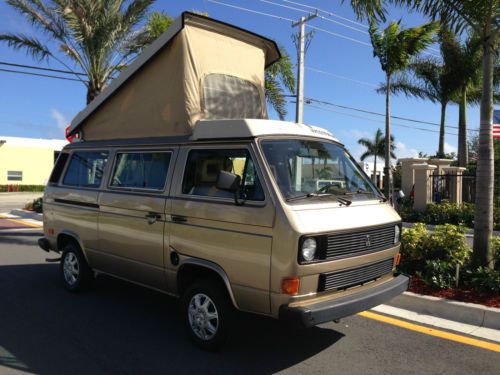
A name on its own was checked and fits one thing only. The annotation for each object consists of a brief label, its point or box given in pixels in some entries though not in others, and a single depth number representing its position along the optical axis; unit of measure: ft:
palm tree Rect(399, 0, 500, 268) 20.40
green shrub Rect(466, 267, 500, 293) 18.43
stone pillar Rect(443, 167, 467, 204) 56.49
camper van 13.12
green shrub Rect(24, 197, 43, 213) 62.78
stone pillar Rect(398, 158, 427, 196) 59.47
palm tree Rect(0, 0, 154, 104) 45.01
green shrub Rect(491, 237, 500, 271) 20.94
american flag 47.83
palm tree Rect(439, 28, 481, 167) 71.77
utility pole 54.85
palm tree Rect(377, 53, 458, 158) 76.13
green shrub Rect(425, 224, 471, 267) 21.16
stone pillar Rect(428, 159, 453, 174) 58.44
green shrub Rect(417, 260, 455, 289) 19.54
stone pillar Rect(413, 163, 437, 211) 54.08
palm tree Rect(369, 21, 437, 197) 54.80
